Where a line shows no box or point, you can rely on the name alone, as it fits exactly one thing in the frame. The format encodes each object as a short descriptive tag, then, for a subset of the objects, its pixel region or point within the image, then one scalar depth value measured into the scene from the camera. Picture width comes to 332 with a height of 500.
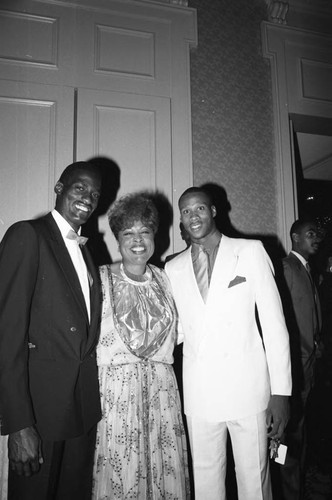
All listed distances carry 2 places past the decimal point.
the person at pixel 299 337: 2.92
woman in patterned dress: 2.07
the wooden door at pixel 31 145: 3.55
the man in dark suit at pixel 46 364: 1.63
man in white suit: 2.06
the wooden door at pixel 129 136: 3.80
